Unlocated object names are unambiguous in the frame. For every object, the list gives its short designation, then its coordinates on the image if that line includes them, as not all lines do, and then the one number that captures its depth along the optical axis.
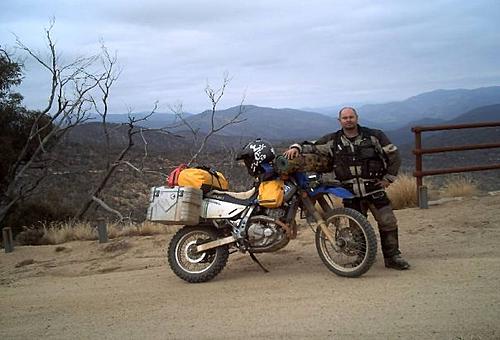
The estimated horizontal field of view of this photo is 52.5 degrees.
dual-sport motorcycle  5.36
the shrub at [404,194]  9.47
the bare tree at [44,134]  15.51
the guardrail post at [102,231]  8.86
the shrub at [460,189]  9.88
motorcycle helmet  5.55
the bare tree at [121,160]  14.59
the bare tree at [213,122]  14.95
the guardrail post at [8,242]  9.07
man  5.49
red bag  5.88
